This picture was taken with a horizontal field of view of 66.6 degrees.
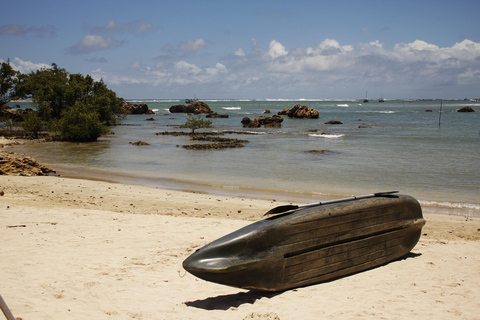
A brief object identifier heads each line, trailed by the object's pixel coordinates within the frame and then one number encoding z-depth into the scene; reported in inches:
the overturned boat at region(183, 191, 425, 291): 174.7
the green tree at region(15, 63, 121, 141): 1162.6
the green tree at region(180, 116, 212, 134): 1441.9
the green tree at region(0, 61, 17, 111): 1421.0
